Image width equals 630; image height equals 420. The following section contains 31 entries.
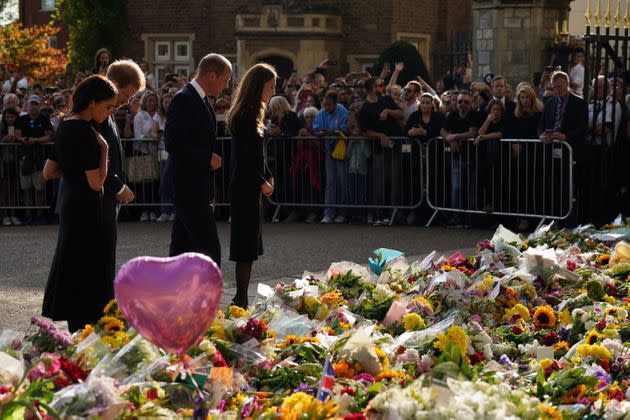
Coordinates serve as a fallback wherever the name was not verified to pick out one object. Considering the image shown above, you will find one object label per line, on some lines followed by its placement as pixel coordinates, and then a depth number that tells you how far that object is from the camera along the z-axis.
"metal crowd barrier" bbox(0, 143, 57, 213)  32.53
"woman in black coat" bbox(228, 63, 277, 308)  17.62
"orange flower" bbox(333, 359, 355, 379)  10.19
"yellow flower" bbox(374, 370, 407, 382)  9.98
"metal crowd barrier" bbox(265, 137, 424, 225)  31.03
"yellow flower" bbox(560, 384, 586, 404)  9.70
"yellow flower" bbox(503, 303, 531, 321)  14.27
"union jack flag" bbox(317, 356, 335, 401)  8.82
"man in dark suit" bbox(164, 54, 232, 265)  16.73
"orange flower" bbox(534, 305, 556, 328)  13.90
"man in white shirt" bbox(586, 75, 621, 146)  25.66
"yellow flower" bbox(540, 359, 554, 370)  11.00
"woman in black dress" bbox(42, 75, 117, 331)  14.26
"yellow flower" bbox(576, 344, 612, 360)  11.84
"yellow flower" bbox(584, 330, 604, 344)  12.48
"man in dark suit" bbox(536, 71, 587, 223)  27.69
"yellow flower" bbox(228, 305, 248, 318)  12.48
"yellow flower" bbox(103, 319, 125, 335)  10.76
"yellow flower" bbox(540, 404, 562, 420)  8.01
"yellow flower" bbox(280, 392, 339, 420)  8.25
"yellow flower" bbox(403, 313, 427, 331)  13.23
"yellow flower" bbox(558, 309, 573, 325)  14.07
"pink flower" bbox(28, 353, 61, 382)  9.02
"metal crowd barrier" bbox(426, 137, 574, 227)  28.25
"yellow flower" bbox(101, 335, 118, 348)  10.23
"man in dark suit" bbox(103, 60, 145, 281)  14.64
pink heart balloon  8.31
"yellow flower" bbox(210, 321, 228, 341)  11.05
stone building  74.81
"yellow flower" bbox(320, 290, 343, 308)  14.14
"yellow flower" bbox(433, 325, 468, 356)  11.05
